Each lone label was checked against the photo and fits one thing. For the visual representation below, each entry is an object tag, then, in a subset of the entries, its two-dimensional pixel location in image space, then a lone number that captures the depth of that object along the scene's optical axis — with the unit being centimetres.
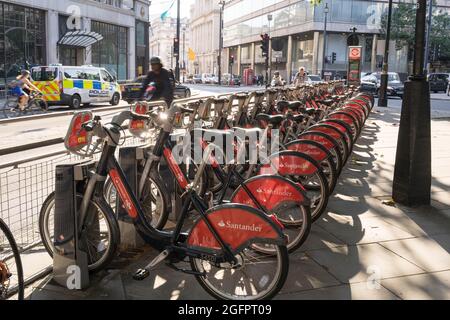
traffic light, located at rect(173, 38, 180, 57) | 3322
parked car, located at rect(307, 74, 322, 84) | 3670
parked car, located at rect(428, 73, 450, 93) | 3828
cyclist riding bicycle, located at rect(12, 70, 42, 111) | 1709
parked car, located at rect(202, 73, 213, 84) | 6599
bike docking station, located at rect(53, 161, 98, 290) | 324
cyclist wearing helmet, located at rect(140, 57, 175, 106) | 815
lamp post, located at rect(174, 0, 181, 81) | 3193
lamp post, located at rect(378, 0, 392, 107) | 1845
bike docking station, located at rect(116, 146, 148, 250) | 390
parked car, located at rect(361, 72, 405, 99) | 3200
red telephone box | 5959
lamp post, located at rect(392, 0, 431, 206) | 509
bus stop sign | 2091
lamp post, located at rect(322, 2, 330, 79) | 4694
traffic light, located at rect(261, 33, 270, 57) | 2744
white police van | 1905
